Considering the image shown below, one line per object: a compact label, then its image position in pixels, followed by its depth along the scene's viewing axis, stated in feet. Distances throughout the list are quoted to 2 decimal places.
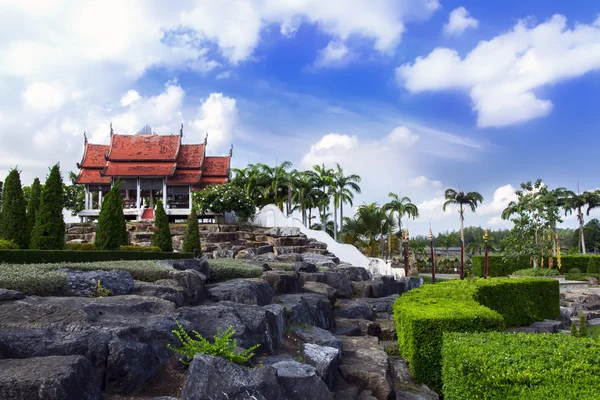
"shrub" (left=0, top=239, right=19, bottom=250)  54.23
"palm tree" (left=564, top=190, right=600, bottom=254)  196.13
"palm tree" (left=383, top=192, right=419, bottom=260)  181.06
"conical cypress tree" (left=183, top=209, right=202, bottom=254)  81.35
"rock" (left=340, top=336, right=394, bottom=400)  24.77
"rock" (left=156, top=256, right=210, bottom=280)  36.78
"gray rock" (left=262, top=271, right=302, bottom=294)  40.38
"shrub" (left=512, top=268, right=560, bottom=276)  107.14
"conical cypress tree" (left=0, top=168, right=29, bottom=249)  60.13
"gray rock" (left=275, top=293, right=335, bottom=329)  32.83
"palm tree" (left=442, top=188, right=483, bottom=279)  201.98
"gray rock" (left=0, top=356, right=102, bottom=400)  15.31
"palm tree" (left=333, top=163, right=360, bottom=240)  155.22
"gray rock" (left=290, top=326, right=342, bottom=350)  27.89
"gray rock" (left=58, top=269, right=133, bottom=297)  27.94
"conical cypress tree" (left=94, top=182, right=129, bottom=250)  65.05
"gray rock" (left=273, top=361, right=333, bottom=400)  19.32
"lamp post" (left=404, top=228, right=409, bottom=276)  66.72
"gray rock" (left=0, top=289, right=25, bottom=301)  22.35
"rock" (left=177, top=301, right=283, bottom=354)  24.26
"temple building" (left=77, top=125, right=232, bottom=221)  142.10
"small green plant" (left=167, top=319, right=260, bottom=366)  19.80
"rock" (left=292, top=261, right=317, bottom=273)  56.80
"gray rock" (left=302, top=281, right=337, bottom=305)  43.46
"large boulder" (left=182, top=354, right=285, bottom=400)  17.02
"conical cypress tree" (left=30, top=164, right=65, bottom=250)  57.26
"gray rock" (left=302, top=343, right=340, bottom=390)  23.05
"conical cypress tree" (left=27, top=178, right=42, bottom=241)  67.72
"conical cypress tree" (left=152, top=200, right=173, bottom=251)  79.41
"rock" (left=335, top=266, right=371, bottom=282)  65.65
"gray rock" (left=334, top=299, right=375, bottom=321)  43.65
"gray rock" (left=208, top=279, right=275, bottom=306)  32.27
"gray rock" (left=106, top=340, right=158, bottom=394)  18.63
